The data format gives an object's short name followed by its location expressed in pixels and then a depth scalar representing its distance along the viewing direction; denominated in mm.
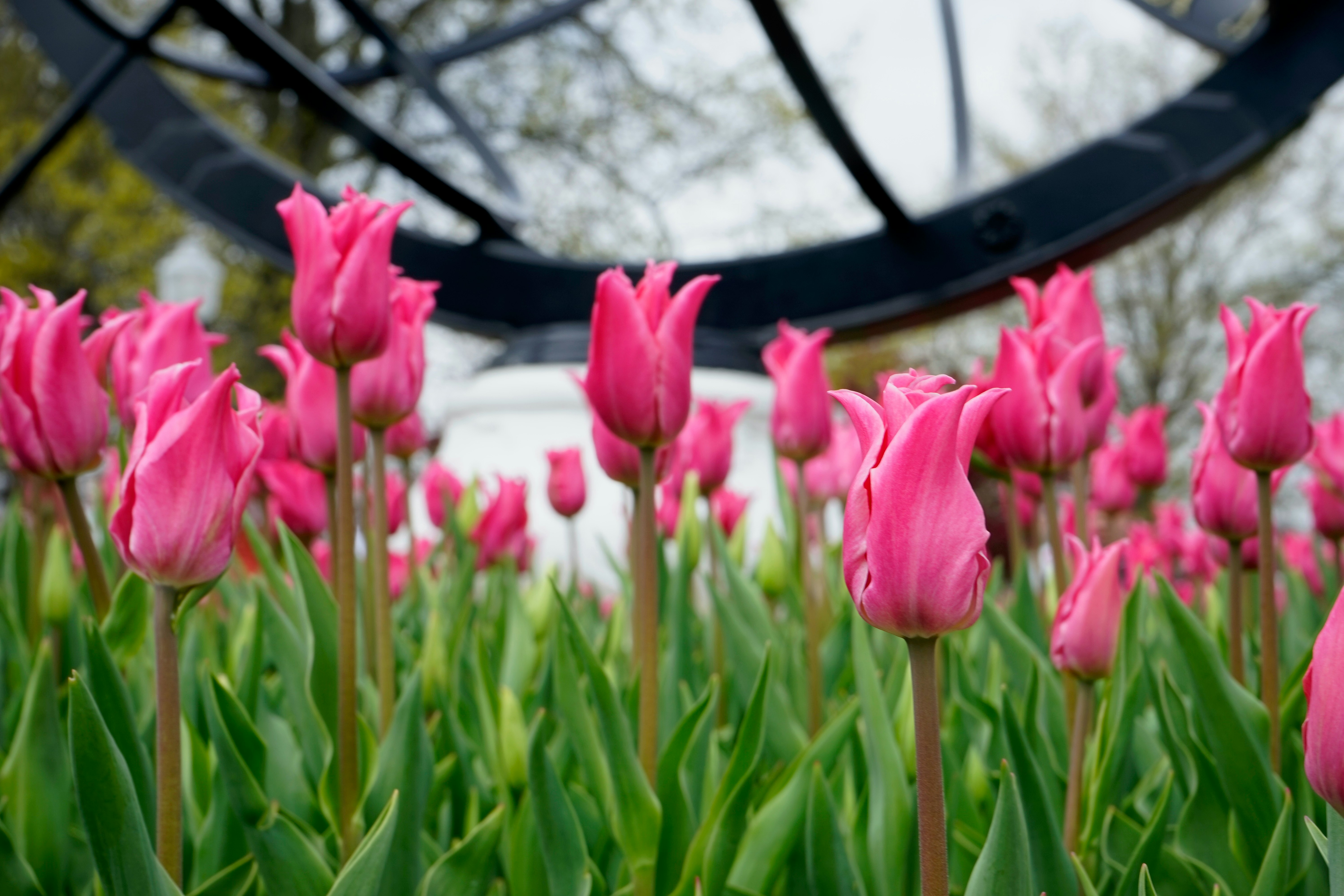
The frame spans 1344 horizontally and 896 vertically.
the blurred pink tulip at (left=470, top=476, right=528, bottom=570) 1404
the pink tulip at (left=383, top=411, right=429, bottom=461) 1129
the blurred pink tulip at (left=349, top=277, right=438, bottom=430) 758
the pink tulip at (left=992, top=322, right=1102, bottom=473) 772
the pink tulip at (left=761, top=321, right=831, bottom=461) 962
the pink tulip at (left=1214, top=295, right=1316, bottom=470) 625
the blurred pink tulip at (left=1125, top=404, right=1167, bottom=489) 1344
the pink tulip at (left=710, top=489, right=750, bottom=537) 1586
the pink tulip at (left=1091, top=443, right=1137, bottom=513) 1541
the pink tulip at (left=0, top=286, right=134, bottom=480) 638
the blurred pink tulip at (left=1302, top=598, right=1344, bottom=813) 388
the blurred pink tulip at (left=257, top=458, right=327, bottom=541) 1131
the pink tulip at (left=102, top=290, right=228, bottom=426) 791
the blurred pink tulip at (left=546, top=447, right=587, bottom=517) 1263
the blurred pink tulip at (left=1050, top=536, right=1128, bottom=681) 627
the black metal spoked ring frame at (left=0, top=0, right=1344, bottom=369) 2594
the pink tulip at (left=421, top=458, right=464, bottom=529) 1622
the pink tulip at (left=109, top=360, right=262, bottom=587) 480
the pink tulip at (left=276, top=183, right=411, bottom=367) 626
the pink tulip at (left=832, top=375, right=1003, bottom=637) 374
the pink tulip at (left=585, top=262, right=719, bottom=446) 624
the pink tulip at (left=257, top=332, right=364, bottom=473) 804
